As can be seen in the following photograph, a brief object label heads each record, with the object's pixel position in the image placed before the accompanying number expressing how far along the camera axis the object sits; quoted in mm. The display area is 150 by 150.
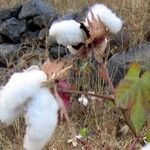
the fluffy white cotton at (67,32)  683
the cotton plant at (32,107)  582
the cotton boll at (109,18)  713
